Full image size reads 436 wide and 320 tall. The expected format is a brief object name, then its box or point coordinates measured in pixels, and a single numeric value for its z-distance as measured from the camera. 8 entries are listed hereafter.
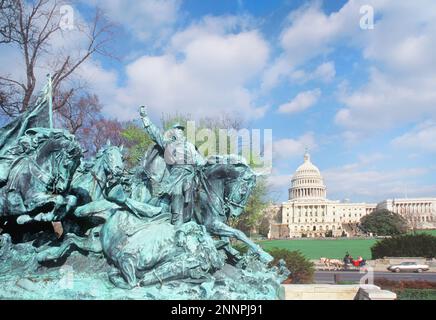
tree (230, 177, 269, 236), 24.86
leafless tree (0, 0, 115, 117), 20.14
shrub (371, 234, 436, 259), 25.06
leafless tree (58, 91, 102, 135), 22.85
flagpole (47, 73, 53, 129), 8.80
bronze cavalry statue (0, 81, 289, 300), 6.92
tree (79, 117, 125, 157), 25.44
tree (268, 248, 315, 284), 16.08
